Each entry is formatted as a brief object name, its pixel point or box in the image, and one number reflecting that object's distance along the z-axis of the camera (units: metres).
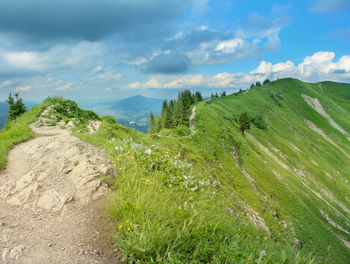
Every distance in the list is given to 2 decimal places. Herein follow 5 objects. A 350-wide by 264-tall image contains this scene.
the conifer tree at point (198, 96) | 96.47
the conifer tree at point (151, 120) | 84.81
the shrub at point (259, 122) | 82.62
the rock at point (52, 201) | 5.85
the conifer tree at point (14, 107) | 29.06
